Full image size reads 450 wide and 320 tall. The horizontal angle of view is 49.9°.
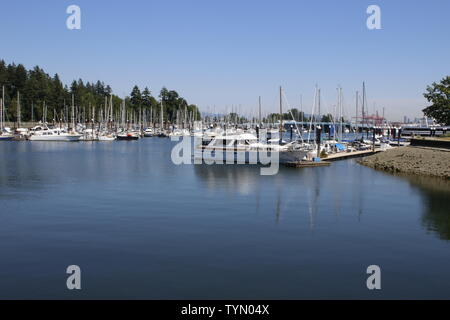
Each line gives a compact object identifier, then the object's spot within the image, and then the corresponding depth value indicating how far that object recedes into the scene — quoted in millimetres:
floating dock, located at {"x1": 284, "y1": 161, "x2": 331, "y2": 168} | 69750
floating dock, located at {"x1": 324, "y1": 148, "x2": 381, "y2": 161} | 84500
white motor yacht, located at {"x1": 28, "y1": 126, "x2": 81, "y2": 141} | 132250
